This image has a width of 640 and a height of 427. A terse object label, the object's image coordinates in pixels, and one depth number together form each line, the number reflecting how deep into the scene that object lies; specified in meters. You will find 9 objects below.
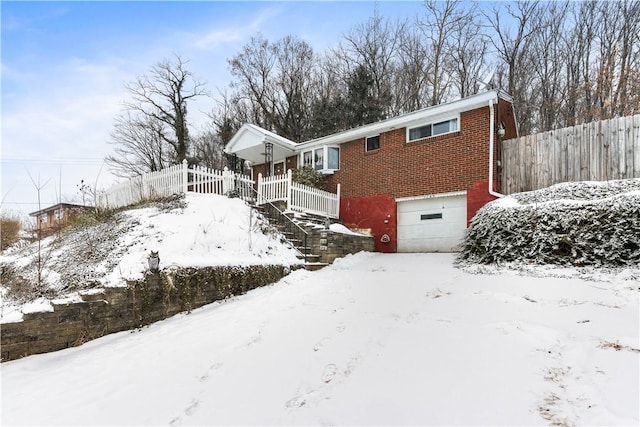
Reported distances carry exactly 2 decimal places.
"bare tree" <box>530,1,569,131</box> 18.09
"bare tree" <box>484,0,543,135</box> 18.67
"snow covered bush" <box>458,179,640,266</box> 5.75
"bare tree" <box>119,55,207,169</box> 24.55
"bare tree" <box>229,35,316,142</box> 25.30
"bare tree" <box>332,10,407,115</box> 22.52
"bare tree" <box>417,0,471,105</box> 20.47
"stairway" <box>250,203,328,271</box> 9.10
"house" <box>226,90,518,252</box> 9.85
